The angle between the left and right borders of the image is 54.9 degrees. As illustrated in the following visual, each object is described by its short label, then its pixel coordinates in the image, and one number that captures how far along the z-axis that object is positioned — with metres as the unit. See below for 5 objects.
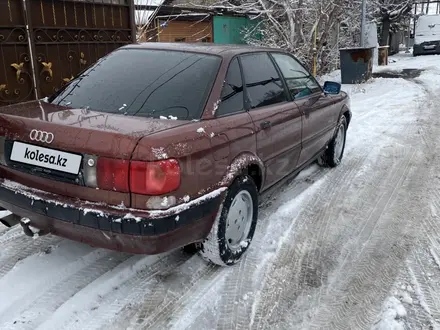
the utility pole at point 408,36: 31.40
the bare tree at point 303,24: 13.05
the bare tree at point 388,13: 25.12
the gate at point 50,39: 5.91
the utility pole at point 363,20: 15.43
